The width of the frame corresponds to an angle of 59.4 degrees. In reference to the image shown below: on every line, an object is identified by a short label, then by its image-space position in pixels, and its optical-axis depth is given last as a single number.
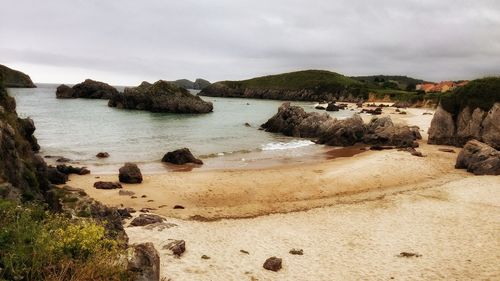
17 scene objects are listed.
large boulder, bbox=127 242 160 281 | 10.33
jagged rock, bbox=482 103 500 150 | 41.53
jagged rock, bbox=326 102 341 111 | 114.12
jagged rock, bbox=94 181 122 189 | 29.05
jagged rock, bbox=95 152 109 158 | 42.50
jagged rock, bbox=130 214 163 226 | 20.83
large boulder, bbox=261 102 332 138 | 60.97
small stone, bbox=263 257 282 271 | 16.61
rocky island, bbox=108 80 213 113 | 104.00
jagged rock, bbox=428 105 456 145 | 46.53
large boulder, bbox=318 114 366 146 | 52.50
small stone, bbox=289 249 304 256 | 18.20
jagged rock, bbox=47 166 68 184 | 28.90
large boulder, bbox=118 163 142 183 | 30.69
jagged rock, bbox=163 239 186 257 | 17.47
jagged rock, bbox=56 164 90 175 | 33.19
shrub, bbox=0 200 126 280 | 8.46
